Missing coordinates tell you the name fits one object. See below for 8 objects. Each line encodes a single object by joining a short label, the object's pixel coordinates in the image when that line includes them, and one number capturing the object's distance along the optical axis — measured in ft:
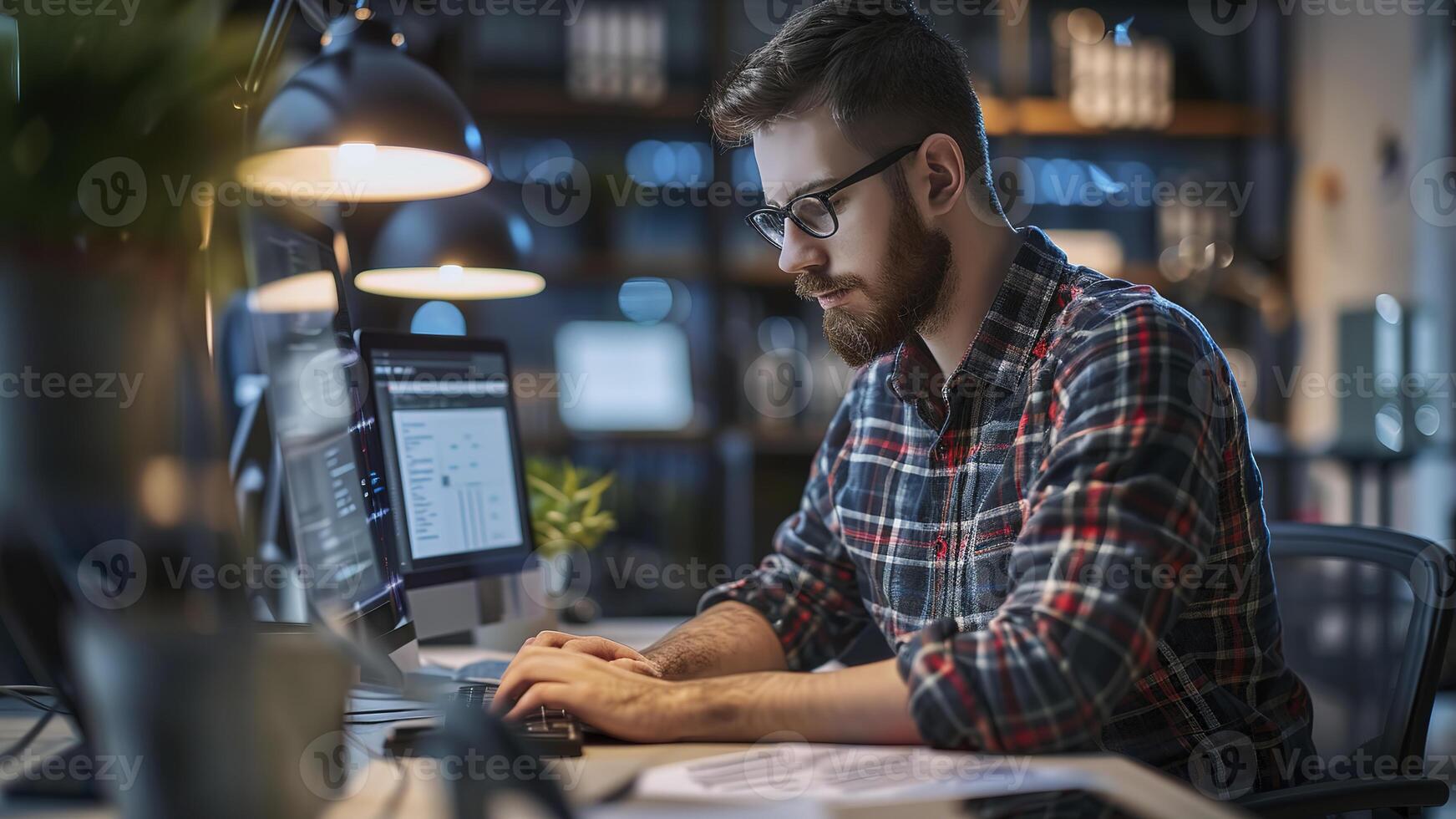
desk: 2.19
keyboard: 2.72
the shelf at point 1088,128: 10.46
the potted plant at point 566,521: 5.18
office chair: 3.04
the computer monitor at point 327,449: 3.20
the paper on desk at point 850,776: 2.32
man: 2.82
